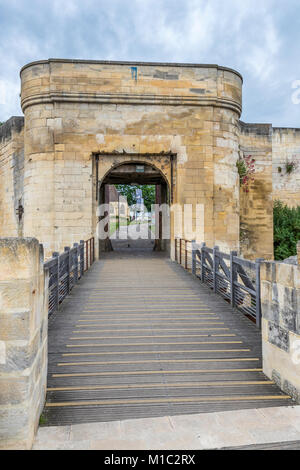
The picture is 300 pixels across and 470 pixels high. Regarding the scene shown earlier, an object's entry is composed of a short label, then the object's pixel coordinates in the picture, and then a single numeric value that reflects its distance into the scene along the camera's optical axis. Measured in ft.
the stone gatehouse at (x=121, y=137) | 40.60
